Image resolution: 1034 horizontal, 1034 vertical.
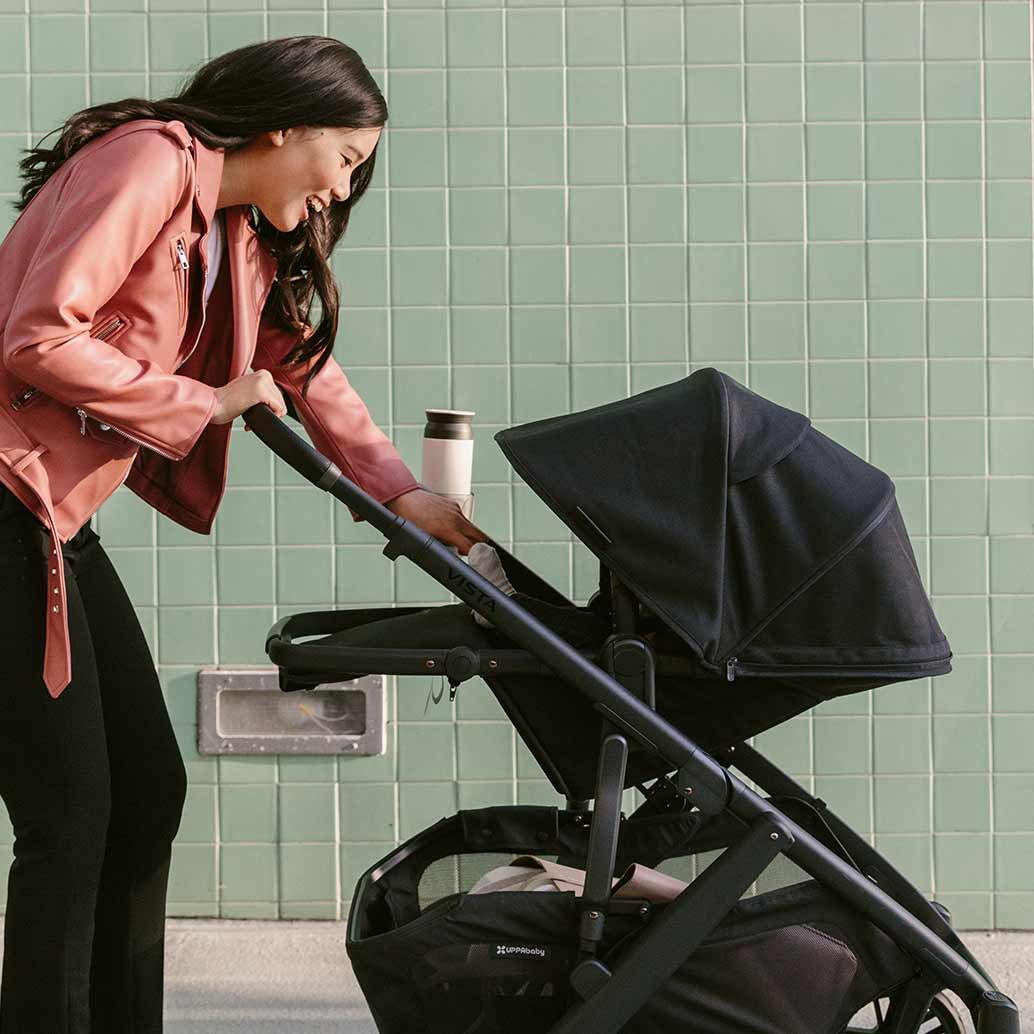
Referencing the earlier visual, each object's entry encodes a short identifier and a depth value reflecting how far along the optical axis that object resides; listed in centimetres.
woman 460
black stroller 460
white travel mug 488
